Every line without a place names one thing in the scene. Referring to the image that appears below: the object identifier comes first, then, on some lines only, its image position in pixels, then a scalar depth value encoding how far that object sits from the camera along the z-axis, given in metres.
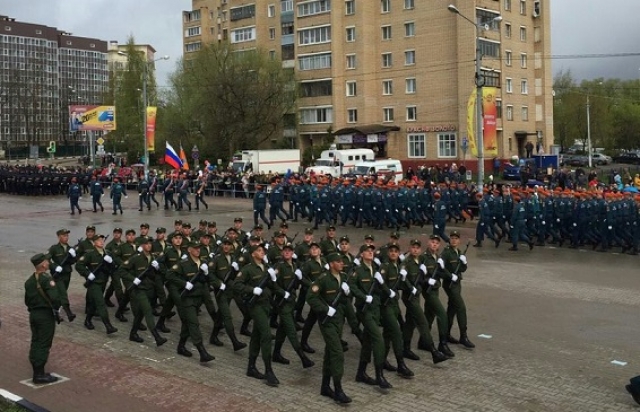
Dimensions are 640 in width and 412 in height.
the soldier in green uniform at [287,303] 9.66
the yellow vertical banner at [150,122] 40.12
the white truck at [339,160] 44.59
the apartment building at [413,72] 54.84
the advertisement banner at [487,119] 26.81
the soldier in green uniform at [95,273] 11.98
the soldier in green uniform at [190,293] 10.34
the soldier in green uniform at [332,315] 8.60
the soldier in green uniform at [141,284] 11.23
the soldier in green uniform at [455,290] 10.78
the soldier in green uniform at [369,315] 8.99
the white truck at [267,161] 45.75
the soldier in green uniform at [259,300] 9.36
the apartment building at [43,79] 110.19
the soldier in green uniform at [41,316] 9.38
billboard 52.03
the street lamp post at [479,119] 25.09
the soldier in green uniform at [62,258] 12.23
